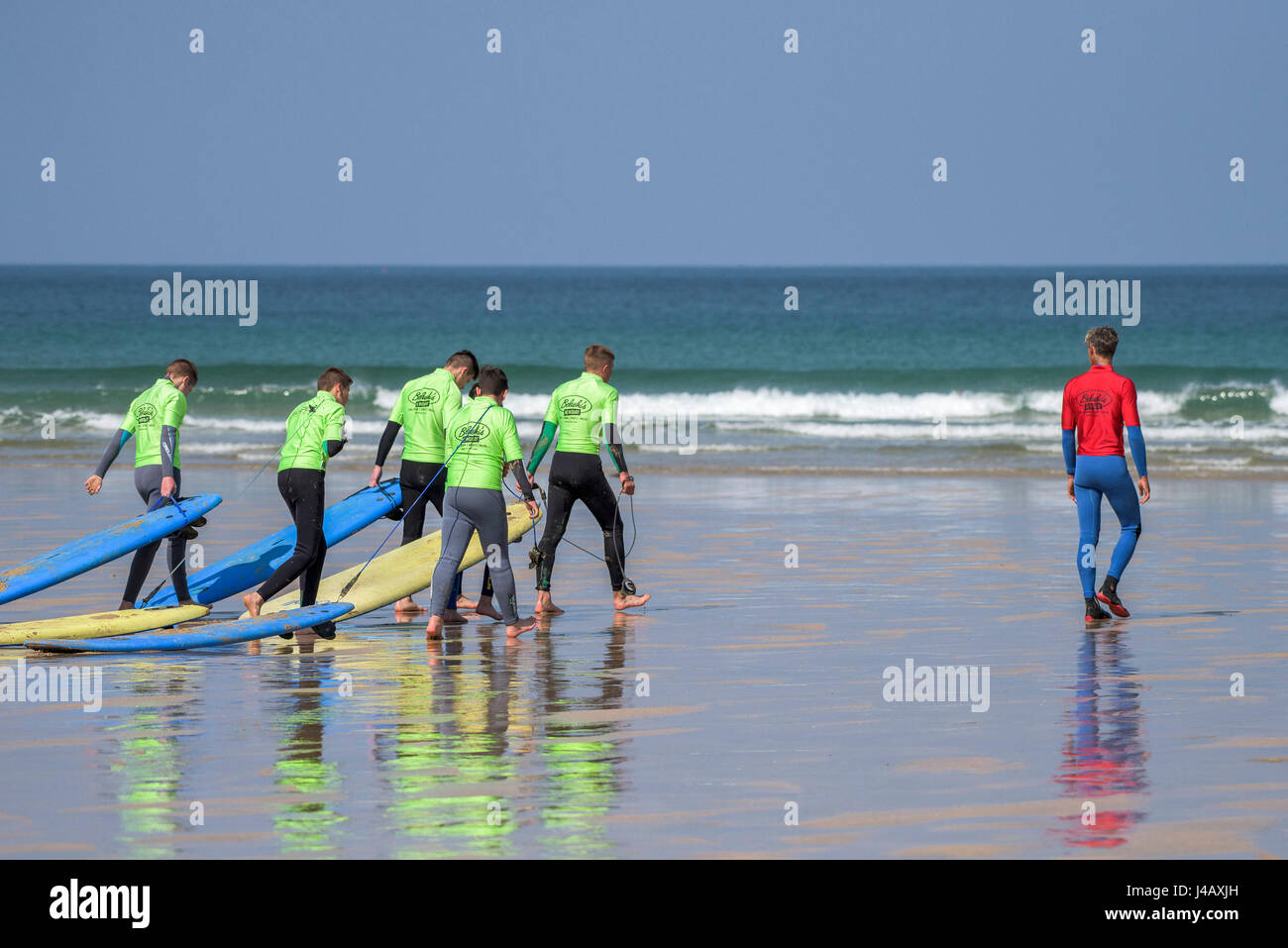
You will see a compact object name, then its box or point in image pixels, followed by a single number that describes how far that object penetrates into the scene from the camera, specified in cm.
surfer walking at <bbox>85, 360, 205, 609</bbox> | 1121
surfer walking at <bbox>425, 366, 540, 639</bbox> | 1048
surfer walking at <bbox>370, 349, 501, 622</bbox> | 1148
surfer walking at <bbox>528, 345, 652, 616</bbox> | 1157
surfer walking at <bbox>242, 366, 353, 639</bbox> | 1059
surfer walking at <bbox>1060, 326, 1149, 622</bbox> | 1118
